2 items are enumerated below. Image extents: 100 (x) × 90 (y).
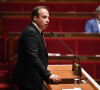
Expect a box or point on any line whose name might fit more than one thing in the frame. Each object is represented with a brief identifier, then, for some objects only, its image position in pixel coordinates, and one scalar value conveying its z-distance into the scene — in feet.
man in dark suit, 38.19
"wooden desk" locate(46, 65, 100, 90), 37.87
